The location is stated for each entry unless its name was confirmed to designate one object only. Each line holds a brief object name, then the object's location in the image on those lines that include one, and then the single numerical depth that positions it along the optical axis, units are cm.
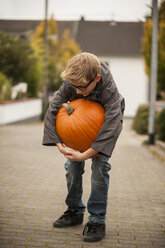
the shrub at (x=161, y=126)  1148
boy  358
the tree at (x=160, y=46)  1477
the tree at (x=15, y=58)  2156
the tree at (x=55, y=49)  3083
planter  1844
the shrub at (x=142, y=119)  1538
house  3422
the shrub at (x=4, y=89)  1977
